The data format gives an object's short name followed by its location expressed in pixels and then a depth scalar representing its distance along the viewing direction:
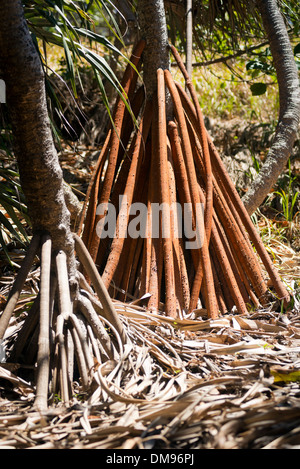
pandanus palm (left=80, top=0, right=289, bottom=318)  2.06
